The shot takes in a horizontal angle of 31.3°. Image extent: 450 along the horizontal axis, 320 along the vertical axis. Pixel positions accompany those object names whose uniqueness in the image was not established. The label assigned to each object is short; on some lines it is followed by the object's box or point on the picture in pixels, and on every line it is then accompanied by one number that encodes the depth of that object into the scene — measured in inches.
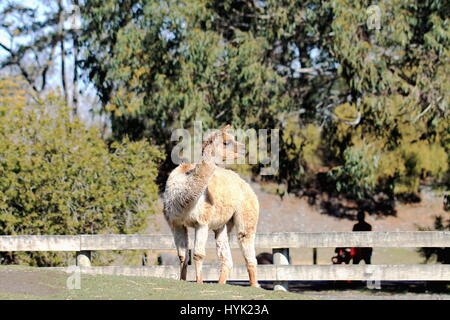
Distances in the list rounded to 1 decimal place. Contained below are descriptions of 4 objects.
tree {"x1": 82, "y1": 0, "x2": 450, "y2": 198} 729.0
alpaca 398.9
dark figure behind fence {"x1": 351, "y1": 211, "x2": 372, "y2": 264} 709.3
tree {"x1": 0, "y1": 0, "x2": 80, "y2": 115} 1286.9
